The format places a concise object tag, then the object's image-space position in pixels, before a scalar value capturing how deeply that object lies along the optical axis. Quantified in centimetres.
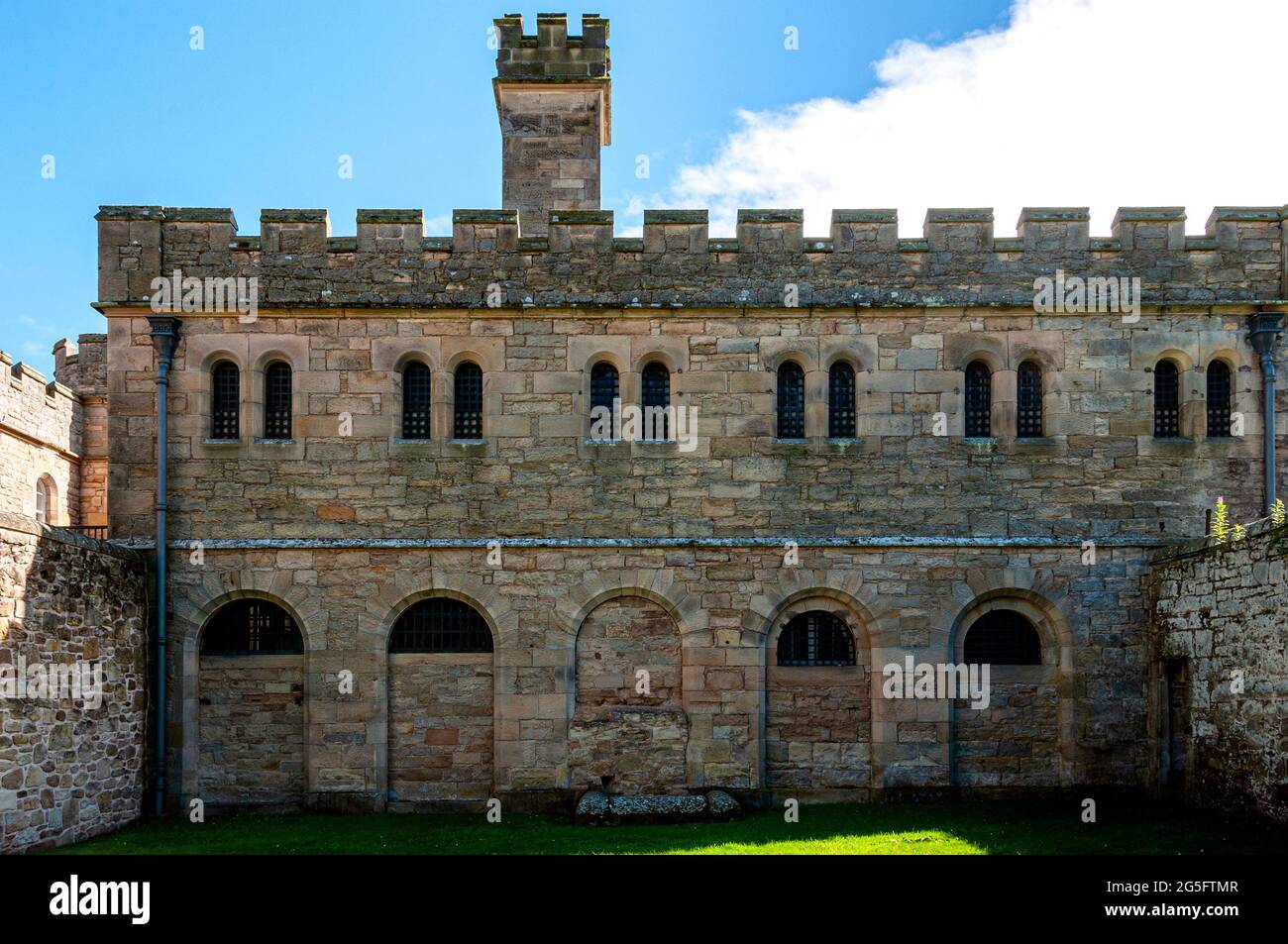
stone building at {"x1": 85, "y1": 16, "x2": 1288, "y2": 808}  1462
